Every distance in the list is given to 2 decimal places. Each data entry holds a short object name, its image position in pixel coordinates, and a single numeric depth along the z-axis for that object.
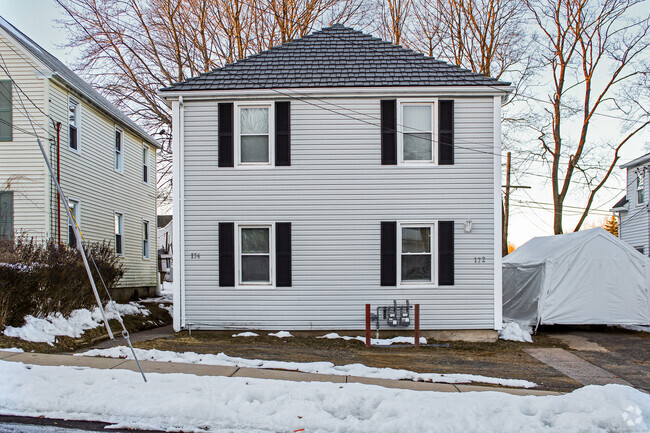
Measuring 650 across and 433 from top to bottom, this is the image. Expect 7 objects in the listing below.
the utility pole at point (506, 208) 27.42
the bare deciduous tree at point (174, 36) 23.98
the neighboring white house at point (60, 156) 15.26
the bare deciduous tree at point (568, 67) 26.05
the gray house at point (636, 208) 25.97
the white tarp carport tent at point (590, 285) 15.23
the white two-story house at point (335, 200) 12.98
